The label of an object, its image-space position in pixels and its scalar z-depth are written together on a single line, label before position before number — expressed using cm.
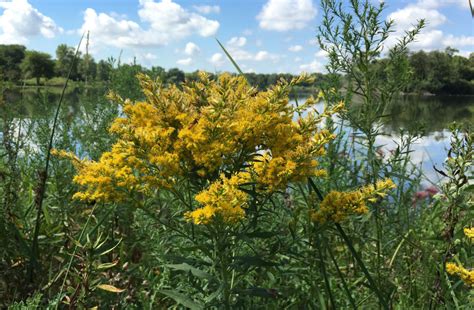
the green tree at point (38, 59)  4503
